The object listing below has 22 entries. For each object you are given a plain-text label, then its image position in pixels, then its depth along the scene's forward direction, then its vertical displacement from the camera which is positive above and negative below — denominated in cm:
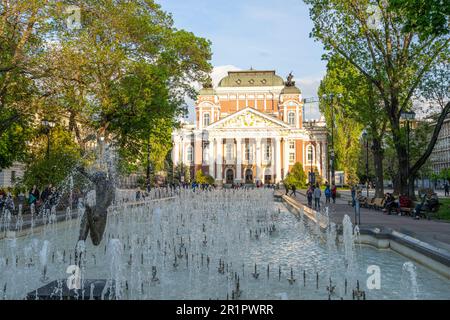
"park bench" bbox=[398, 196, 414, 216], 1955 -195
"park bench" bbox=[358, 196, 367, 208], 2620 -235
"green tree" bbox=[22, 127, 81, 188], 2394 +31
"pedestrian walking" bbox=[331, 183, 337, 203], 2901 -184
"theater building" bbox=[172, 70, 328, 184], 6900 +537
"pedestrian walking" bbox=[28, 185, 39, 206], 2030 -128
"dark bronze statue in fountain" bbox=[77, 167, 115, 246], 938 -90
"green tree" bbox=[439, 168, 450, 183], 5725 -147
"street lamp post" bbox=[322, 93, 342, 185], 3100 +92
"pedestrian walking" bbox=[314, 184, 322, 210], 2255 -165
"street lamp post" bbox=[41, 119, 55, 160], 2298 +274
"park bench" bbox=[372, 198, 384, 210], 2291 -222
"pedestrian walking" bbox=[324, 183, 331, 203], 2697 -174
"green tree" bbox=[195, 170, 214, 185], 6194 -161
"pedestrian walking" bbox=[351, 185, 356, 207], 2467 -161
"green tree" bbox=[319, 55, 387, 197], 2439 +393
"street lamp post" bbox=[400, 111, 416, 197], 2205 +261
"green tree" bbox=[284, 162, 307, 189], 5847 -147
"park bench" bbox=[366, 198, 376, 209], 2453 -234
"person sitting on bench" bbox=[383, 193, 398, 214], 2050 -202
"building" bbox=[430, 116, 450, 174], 8019 +285
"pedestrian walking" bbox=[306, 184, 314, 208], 2480 -169
